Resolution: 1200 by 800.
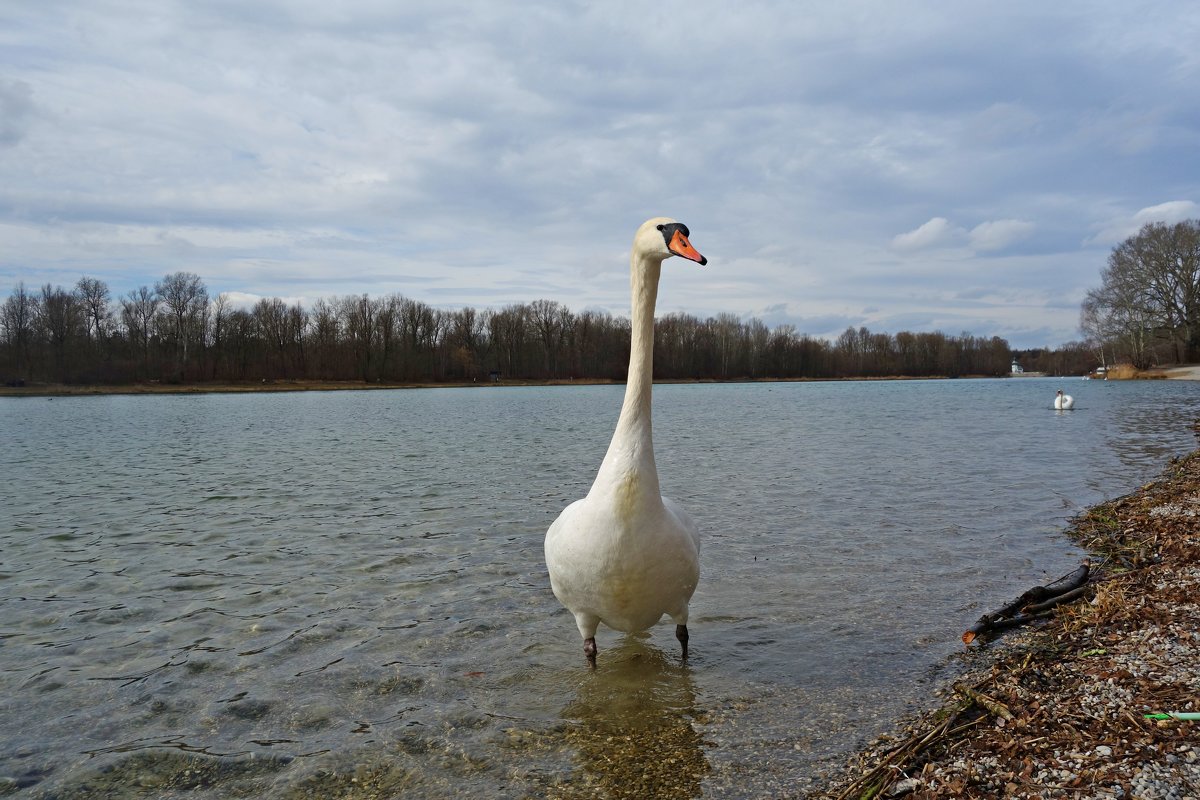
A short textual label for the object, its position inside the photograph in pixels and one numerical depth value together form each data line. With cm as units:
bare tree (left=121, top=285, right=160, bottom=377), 9257
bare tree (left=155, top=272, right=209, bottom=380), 9462
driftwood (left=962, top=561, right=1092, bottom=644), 627
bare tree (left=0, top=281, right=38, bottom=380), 8312
